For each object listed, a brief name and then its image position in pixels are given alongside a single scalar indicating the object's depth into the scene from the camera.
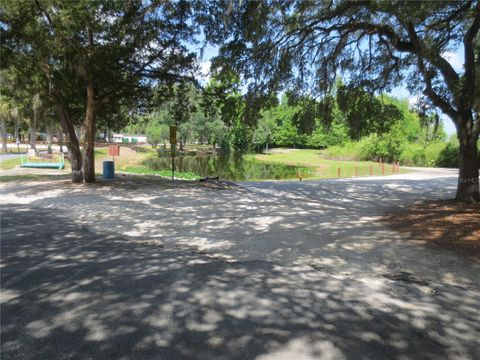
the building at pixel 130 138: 106.11
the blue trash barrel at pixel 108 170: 16.61
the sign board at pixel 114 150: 23.73
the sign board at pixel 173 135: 15.01
